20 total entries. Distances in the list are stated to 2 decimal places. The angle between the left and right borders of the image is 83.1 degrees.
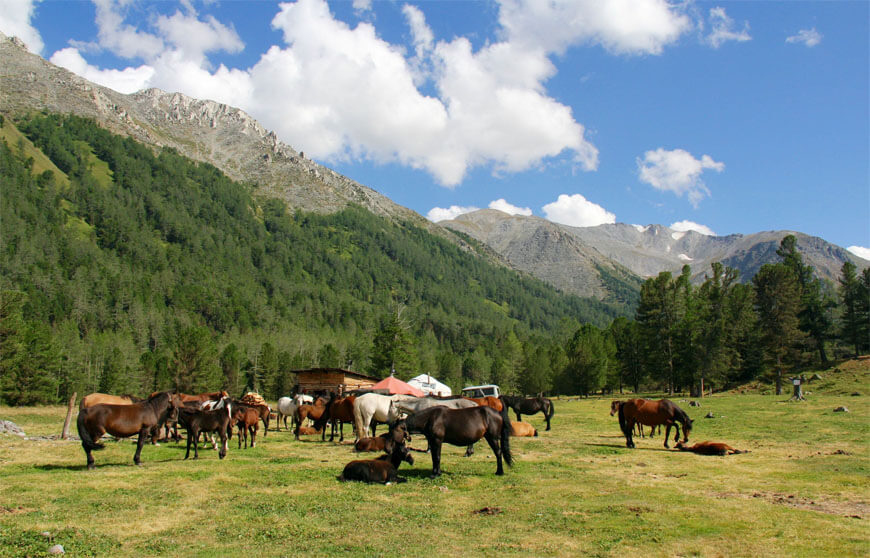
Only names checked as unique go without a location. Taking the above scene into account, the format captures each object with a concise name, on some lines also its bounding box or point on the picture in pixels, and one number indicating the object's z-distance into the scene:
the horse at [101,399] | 20.97
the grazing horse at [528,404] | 29.53
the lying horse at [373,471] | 13.12
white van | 40.03
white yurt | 52.30
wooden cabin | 55.03
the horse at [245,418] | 19.53
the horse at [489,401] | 24.80
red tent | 42.47
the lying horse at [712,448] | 17.90
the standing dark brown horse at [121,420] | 14.46
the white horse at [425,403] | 18.31
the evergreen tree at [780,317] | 55.09
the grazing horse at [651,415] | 20.10
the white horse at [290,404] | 27.44
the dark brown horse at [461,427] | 14.22
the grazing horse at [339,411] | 23.20
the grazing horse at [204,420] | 17.36
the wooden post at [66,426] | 21.88
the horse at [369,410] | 20.98
